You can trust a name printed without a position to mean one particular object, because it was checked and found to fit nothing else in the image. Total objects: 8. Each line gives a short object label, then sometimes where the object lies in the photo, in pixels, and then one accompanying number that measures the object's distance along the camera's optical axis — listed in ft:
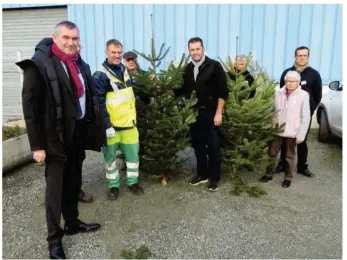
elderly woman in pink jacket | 14.11
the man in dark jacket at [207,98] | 13.41
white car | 19.70
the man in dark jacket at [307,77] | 14.92
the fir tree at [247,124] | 13.94
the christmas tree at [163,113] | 13.61
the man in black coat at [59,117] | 8.47
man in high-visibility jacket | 12.02
